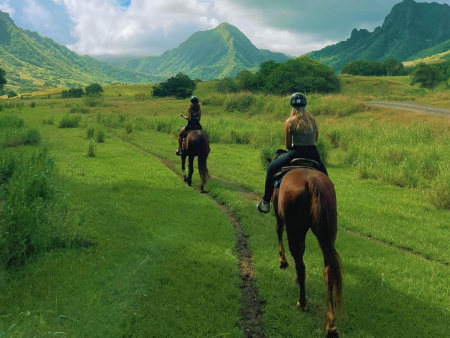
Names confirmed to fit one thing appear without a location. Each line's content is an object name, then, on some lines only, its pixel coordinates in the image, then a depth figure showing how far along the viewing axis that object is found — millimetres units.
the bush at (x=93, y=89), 78288
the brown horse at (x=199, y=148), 11281
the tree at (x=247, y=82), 57281
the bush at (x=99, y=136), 21062
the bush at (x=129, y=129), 26453
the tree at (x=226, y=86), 60938
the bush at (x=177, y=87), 63438
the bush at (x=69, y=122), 27875
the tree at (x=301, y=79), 47656
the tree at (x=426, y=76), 61747
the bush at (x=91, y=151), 16202
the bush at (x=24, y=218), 5406
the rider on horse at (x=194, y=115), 12109
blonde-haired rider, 5480
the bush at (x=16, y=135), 17406
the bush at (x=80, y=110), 41709
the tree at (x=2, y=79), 62288
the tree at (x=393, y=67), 98812
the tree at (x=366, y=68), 100375
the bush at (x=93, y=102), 49469
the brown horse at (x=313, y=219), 4242
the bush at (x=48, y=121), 29406
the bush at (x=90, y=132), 22594
